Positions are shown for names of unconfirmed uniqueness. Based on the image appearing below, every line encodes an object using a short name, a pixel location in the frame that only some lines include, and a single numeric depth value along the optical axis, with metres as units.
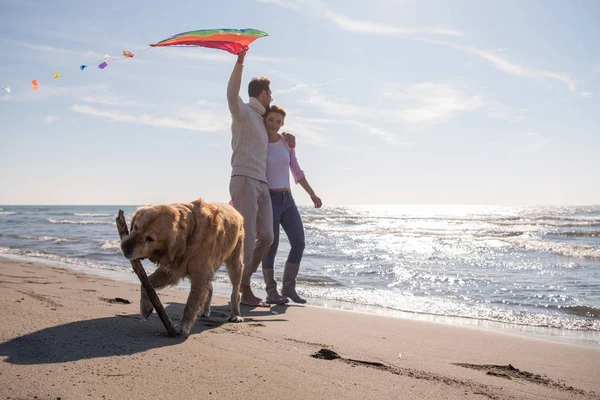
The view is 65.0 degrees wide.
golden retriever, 3.35
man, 5.29
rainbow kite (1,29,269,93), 4.24
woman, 5.86
